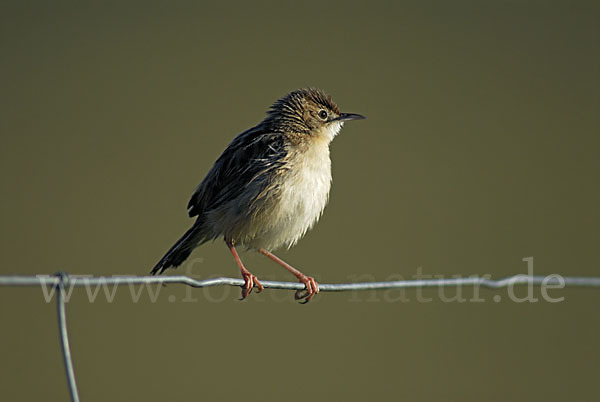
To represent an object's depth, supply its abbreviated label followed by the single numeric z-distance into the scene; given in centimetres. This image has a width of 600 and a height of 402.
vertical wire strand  502
